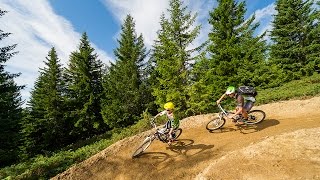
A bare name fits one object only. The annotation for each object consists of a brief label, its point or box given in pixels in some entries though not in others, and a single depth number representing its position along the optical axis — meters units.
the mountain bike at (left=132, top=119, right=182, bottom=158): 6.08
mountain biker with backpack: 6.45
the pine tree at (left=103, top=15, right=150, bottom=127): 14.31
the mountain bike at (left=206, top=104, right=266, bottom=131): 6.77
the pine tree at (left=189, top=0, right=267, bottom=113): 12.22
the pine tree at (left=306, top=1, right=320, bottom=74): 15.22
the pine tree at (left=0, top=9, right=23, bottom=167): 9.60
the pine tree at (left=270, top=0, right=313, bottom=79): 15.98
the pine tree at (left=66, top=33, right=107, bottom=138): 15.76
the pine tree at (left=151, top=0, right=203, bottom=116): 10.23
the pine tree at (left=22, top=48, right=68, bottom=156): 15.65
